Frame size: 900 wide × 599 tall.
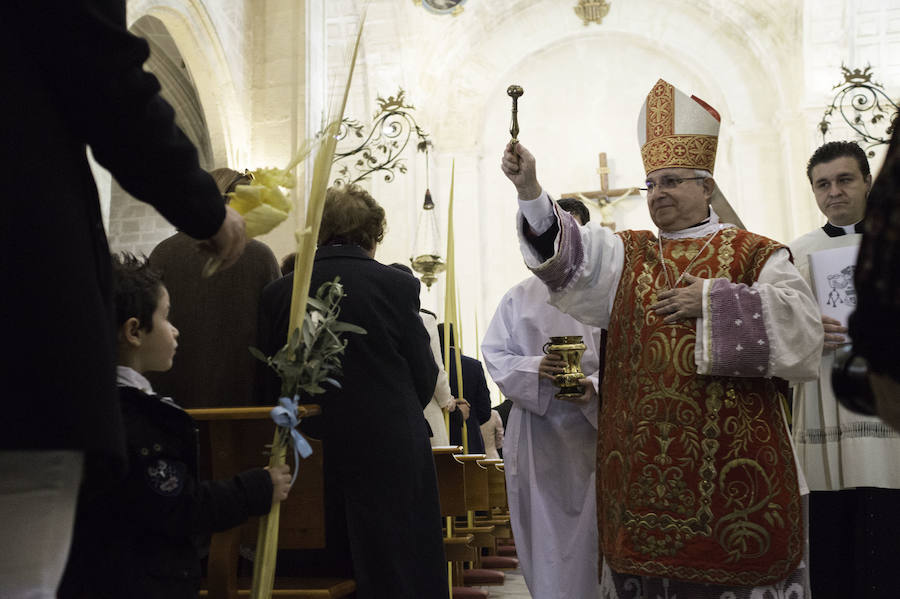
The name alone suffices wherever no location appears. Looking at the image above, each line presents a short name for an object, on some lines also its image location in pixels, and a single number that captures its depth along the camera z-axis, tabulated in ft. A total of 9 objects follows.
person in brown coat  10.75
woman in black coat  10.26
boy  6.73
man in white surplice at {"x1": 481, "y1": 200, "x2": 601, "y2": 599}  13.01
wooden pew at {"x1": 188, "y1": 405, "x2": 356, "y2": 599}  8.89
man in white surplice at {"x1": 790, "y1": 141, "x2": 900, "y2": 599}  12.39
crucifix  45.68
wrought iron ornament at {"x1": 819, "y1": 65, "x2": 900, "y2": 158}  36.71
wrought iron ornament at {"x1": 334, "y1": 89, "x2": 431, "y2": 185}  29.75
